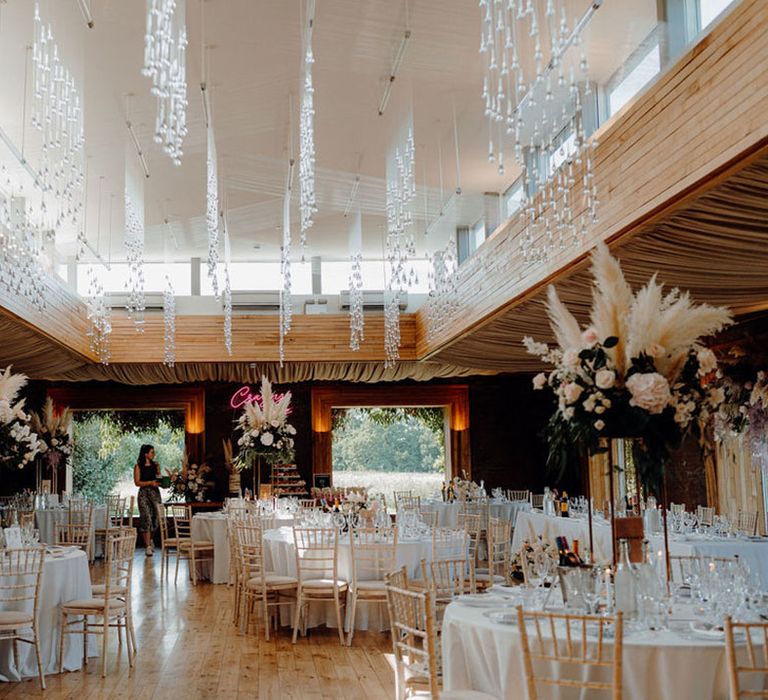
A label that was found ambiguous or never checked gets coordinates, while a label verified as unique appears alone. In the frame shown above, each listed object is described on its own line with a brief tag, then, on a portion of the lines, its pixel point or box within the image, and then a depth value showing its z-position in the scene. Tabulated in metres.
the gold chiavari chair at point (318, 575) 8.03
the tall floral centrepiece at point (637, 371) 4.48
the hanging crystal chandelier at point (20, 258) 8.95
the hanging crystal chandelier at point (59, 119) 6.77
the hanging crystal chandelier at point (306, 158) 7.12
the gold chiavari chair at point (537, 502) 14.71
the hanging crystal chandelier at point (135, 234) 12.16
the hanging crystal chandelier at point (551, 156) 7.12
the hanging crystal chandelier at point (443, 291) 12.45
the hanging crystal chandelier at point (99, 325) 13.78
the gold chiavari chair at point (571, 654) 3.76
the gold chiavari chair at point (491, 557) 8.37
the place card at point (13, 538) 7.87
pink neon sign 17.94
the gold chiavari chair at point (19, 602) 6.63
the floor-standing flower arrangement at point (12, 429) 9.13
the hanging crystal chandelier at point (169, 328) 14.86
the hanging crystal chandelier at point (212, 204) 9.44
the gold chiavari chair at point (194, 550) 12.02
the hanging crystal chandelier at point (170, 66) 4.06
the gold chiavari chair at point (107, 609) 7.09
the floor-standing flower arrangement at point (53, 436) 16.27
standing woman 15.58
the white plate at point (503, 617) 4.42
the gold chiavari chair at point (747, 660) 3.62
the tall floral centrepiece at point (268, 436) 12.68
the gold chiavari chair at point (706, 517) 9.45
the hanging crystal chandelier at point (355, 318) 14.47
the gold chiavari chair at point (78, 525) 12.07
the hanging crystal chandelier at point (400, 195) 10.29
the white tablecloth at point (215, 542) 12.20
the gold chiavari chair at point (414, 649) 4.31
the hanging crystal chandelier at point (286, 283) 10.65
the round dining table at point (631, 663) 3.95
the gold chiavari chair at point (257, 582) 8.33
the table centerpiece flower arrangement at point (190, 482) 17.50
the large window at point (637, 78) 6.33
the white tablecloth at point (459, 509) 14.52
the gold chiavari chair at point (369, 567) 7.95
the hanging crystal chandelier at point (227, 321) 13.60
